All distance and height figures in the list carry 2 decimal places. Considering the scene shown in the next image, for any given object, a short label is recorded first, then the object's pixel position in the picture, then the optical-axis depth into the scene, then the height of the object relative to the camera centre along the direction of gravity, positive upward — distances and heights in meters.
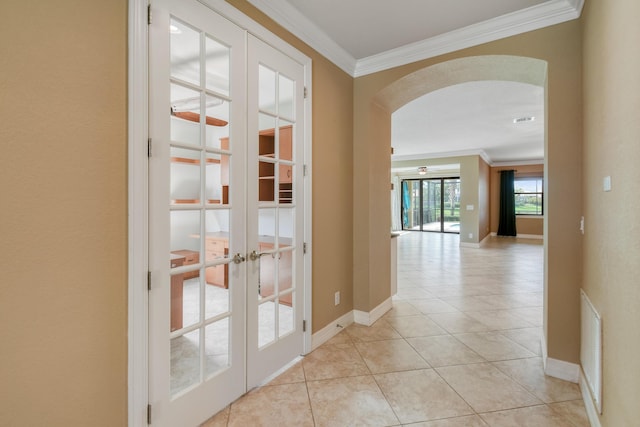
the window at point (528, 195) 10.22 +0.65
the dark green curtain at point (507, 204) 10.31 +0.33
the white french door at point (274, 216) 2.00 -0.02
